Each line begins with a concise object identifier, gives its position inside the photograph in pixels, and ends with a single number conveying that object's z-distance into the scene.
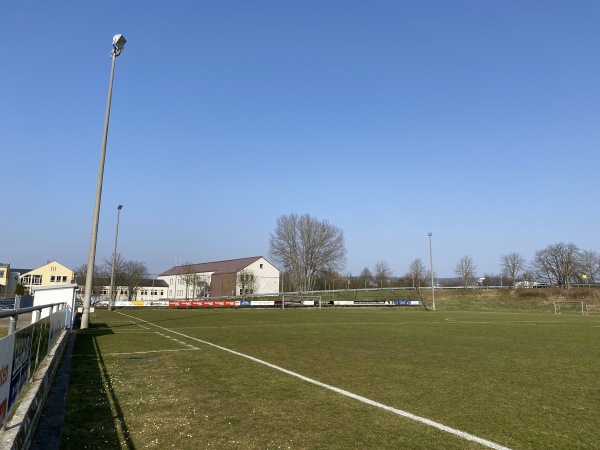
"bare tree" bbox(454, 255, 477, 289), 97.88
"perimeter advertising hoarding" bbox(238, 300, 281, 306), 55.42
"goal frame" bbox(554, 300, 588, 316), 53.59
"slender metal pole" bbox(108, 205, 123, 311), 37.11
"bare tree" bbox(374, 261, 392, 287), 103.54
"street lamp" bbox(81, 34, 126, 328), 19.41
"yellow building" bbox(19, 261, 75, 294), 105.19
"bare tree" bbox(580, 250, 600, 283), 101.56
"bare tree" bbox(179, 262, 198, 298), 81.03
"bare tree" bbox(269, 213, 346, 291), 87.00
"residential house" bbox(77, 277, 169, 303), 85.44
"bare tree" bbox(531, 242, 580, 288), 91.38
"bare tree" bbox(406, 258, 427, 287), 94.99
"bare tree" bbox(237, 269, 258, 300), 84.31
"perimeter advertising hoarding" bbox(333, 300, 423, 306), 60.28
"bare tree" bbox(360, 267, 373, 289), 109.77
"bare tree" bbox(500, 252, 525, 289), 106.81
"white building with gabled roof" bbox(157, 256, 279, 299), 91.18
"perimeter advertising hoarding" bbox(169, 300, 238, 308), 52.44
